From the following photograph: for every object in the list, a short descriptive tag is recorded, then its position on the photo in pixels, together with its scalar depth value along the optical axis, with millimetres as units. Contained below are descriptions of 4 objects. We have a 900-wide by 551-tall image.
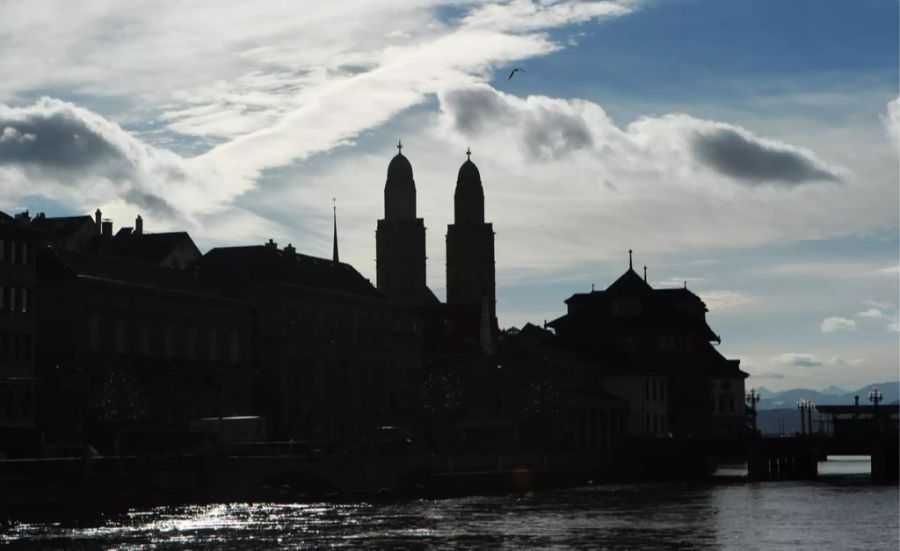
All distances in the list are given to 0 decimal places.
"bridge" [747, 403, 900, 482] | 173750
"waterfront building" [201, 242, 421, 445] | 157750
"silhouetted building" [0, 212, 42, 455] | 119562
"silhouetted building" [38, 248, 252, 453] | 128000
